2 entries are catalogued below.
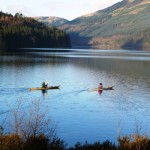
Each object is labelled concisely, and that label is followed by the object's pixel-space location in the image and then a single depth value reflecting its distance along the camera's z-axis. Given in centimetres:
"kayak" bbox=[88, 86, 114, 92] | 7011
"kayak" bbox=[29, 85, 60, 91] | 6689
